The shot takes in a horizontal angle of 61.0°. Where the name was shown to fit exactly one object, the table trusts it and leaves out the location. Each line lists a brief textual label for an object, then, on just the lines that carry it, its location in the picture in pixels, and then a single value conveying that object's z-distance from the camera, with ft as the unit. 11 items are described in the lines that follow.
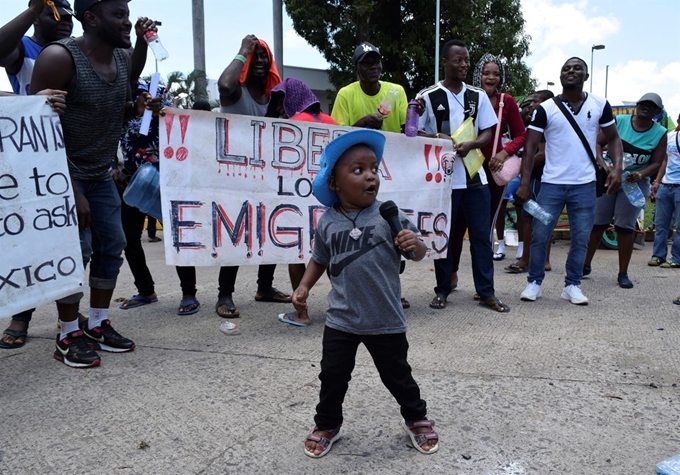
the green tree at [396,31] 57.11
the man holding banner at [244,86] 14.25
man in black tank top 10.81
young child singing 7.85
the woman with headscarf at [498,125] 16.72
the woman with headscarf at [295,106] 14.73
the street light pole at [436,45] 55.23
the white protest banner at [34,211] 10.06
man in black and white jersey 15.47
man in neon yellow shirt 14.99
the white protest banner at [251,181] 13.39
